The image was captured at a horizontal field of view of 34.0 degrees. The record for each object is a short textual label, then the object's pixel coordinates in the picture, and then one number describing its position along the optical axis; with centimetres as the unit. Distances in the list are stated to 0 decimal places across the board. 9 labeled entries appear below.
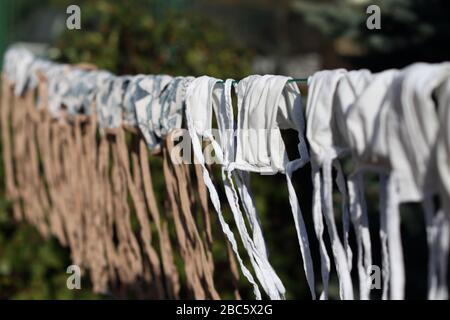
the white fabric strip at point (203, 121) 192
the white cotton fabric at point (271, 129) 170
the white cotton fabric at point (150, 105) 227
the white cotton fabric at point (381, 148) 134
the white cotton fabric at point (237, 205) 181
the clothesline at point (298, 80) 169
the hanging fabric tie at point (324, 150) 153
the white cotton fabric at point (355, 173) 146
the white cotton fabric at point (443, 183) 123
